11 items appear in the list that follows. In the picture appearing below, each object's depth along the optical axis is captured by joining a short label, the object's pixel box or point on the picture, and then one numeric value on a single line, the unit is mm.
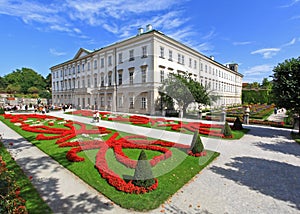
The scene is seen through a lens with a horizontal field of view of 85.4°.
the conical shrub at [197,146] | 8091
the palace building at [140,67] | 17438
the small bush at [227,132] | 11898
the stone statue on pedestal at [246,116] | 18228
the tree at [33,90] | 70312
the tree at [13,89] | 69375
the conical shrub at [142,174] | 4949
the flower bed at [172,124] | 13555
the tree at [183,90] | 20938
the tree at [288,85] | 11508
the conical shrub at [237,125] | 14784
